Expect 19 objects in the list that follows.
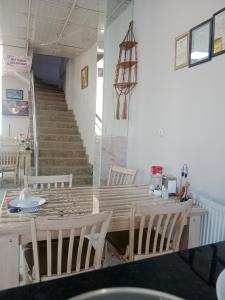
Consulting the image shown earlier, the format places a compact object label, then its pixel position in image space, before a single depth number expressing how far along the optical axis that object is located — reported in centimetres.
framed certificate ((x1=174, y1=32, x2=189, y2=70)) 221
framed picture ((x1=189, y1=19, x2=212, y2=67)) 195
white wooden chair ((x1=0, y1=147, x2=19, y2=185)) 509
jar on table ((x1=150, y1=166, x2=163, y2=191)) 222
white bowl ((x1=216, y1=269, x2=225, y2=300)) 68
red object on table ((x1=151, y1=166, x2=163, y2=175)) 228
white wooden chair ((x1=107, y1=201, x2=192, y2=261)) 149
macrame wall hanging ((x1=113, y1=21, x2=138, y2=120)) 312
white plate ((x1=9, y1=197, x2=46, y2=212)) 165
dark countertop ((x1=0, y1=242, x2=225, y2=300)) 66
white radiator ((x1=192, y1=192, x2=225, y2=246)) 171
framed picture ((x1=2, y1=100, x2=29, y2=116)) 713
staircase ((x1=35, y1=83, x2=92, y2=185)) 524
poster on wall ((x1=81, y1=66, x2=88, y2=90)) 529
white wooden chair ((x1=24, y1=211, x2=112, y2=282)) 124
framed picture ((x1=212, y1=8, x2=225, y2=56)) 182
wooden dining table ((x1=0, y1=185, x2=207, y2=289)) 140
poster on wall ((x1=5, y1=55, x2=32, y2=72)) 559
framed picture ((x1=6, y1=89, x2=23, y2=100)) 718
